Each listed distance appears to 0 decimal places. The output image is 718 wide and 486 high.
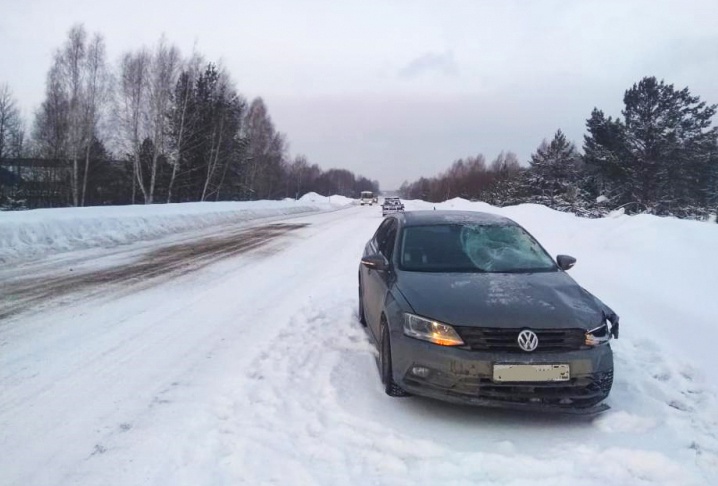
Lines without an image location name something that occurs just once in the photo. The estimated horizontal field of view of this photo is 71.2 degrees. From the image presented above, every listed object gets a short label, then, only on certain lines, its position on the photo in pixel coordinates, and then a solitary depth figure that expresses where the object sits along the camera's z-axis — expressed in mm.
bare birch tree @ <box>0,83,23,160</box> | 43531
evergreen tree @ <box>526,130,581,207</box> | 49750
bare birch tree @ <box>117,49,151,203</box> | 33281
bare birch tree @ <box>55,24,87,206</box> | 32250
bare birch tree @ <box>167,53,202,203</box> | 35344
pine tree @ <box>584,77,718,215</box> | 36281
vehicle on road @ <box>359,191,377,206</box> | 70000
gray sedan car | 3514
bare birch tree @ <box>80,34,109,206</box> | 32531
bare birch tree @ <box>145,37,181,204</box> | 33500
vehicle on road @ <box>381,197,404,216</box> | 43538
